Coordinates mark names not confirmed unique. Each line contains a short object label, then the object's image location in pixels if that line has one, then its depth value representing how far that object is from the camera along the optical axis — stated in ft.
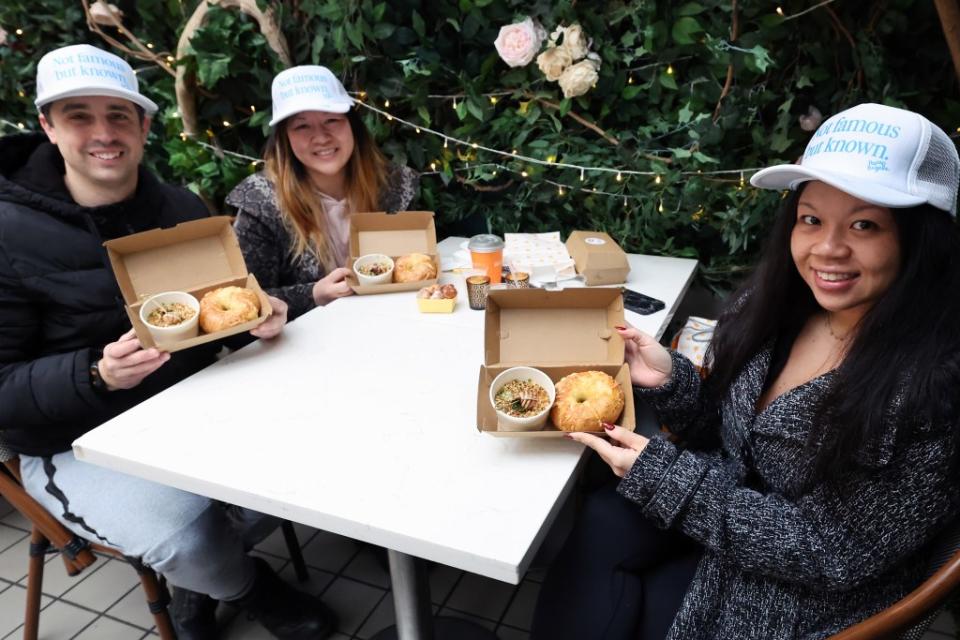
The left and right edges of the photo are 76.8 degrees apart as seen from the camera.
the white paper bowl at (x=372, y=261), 6.47
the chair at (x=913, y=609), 2.83
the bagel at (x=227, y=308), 5.10
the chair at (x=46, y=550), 4.97
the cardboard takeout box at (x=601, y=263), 6.42
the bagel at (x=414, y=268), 6.55
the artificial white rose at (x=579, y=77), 7.14
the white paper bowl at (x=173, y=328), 4.87
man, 4.87
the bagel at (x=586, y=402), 3.90
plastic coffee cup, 6.47
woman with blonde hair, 6.93
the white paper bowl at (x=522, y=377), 3.88
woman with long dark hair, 3.22
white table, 3.38
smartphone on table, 5.79
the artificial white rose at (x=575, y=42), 7.10
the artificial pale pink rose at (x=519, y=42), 7.22
